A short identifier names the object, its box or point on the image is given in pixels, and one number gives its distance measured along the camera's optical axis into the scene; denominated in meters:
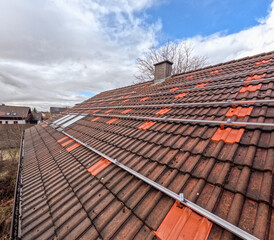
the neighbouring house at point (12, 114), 39.34
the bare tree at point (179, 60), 15.84
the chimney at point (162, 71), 7.46
